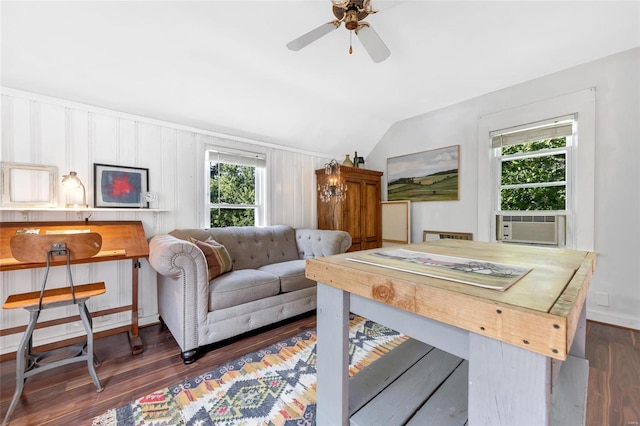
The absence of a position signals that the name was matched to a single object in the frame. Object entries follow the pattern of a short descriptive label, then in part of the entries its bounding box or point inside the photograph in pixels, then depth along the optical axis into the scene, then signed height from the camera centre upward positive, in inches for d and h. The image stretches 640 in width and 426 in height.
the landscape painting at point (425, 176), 143.3 +21.4
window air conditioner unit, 114.0 -8.4
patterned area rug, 55.7 -44.3
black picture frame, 95.0 +9.9
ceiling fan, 61.7 +46.3
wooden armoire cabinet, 149.2 +1.4
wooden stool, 61.4 -22.0
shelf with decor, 80.5 +0.5
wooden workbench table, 18.9 -9.9
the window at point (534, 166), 114.3 +21.2
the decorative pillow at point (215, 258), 90.0 -16.8
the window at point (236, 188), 125.7 +11.9
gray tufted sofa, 76.9 -24.8
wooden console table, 76.0 -10.7
